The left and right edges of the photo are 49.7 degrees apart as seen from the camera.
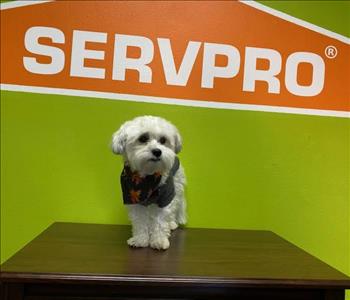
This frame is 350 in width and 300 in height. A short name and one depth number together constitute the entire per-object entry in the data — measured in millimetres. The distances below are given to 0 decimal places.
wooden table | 844
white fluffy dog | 1048
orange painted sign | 1334
